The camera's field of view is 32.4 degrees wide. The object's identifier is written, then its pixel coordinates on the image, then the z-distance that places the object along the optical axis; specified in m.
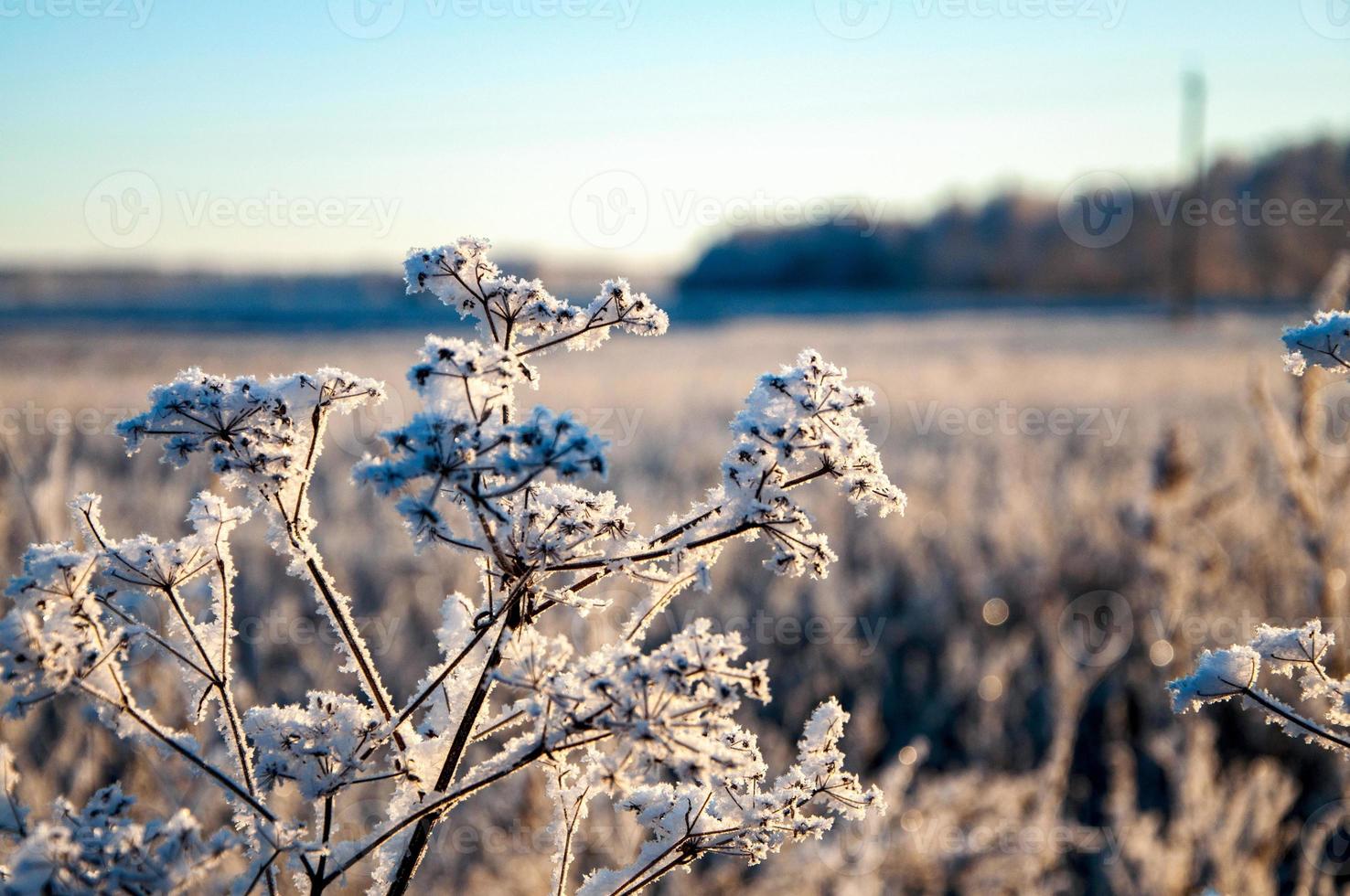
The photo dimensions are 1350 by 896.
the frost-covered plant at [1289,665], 0.72
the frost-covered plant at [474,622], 0.68
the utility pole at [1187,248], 22.75
